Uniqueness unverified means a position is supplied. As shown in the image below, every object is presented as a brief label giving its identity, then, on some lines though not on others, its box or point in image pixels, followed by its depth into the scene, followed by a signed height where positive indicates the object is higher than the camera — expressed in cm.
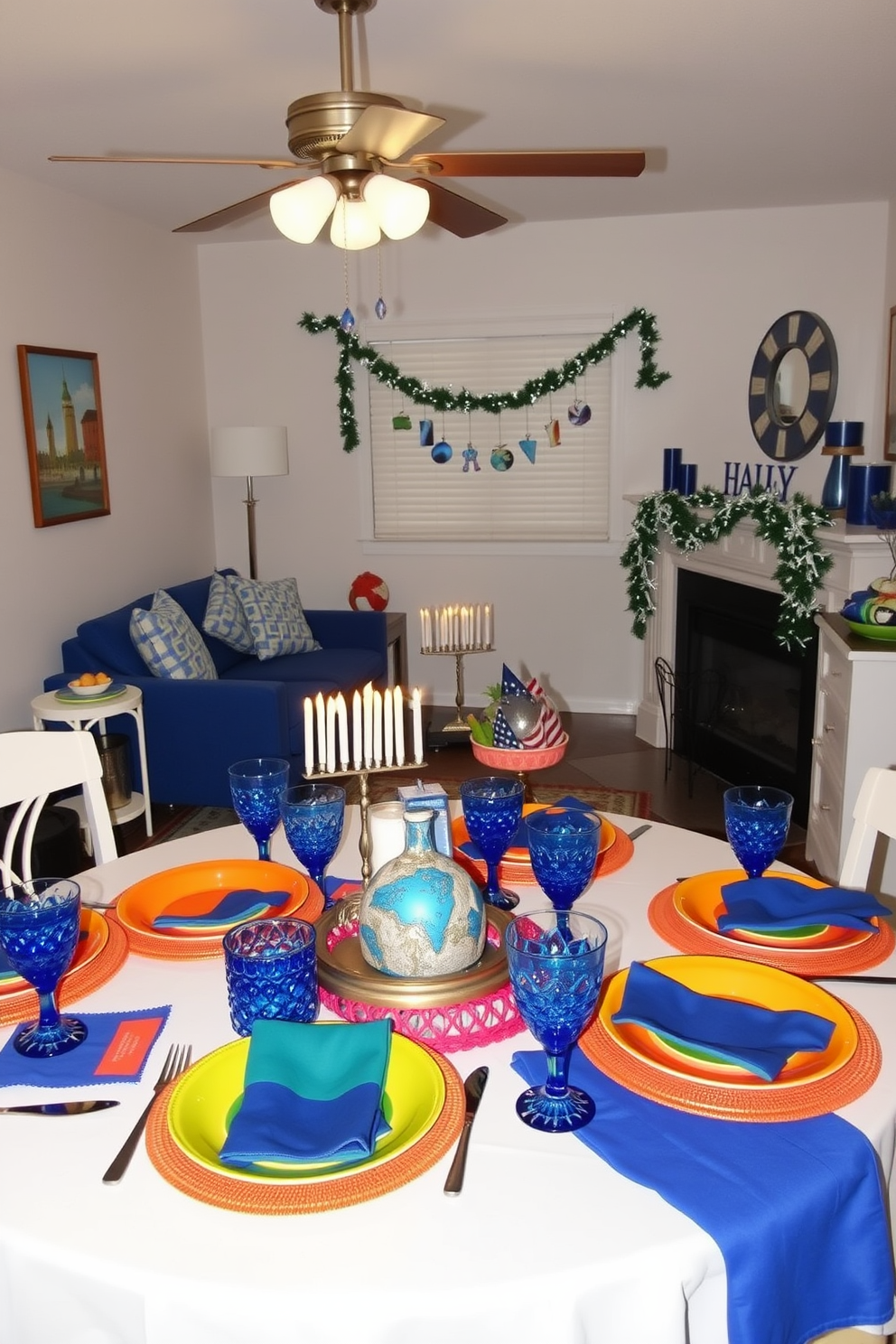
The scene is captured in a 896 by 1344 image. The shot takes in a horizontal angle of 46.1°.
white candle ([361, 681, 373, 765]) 156 -36
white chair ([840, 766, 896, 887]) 186 -63
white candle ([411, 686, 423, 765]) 150 -35
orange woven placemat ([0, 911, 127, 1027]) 142 -70
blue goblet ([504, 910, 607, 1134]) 113 -56
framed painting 438 +21
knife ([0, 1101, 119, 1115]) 121 -71
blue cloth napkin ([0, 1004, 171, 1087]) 128 -71
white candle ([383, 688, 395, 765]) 157 -37
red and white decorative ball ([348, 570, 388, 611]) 592 -65
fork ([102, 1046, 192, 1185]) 110 -71
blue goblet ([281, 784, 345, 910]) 162 -52
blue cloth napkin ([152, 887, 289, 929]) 165 -68
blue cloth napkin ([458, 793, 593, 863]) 192 -67
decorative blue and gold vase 133 -55
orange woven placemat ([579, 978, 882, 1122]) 116 -70
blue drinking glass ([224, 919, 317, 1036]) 127 -59
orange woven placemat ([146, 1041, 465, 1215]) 104 -70
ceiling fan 197 +62
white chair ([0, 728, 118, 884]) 212 -57
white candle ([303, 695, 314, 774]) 157 -39
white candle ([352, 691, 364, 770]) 154 -38
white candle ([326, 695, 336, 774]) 152 -37
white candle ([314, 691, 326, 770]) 156 -38
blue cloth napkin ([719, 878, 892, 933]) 157 -67
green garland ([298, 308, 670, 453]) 553 +51
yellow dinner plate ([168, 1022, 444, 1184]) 110 -70
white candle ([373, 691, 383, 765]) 157 -37
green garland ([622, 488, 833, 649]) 391 -27
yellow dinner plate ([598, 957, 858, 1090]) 123 -69
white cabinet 328 -82
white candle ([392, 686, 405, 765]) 157 -36
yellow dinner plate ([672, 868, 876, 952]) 157 -70
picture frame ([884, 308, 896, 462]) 505 +24
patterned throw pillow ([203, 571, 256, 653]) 517 -67
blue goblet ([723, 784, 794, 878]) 165 -55
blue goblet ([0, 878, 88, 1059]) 129 -56
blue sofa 414 -94
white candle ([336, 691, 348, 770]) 151 -36
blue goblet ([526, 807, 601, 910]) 155 -56
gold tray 134 -65
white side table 385 -84
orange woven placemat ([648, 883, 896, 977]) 150 -70
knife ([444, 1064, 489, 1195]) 107 -71
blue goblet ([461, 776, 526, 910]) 165 -54
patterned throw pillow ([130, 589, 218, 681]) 445 -69
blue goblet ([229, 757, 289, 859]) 173 -51
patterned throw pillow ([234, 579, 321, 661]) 532 -71
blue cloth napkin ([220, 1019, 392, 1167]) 109 -68
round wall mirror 528 +40
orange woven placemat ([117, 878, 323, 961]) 157 -69
